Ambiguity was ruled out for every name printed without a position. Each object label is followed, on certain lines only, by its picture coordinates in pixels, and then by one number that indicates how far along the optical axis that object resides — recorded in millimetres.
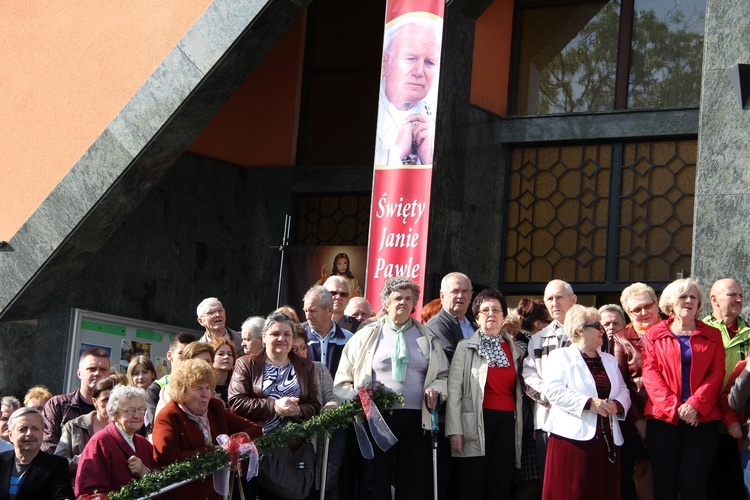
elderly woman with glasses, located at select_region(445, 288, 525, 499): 9398
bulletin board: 14359
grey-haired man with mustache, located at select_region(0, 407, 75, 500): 9070
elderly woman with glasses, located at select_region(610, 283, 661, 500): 9344
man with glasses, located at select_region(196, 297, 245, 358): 10742
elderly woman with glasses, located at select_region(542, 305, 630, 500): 8914
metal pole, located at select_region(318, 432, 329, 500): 9320
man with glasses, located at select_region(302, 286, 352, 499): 10188
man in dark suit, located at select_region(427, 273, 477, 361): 9875
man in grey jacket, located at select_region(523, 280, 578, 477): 9273
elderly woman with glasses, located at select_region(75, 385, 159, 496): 8391
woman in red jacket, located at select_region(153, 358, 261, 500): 8539
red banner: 12414
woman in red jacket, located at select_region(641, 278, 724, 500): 8852
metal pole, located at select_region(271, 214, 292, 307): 15734
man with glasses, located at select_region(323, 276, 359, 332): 10741
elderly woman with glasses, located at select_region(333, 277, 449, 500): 9438
